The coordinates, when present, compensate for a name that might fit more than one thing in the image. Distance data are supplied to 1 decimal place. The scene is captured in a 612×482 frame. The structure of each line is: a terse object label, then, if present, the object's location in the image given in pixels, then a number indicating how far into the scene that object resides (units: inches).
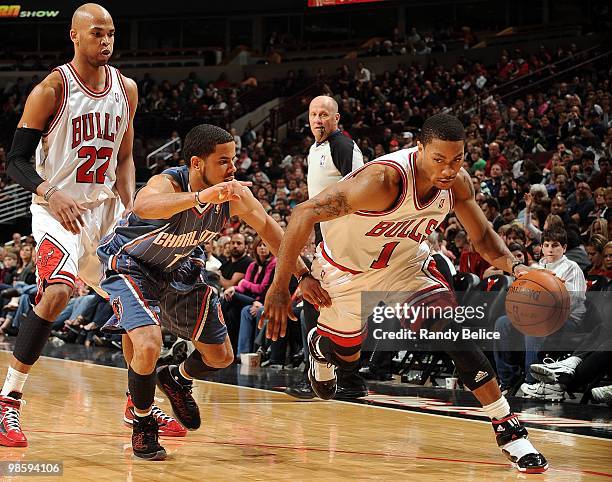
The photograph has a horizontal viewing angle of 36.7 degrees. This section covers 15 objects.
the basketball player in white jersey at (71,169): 177.5
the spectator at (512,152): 514.9
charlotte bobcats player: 165.2
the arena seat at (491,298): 290.5
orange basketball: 204.8
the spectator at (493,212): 383.6
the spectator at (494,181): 448.5
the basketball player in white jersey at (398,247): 158.9
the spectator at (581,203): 381.7
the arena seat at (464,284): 294.5
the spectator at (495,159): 496.1
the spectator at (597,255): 289.7
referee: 244.8
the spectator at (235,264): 385.1
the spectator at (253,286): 364.8
